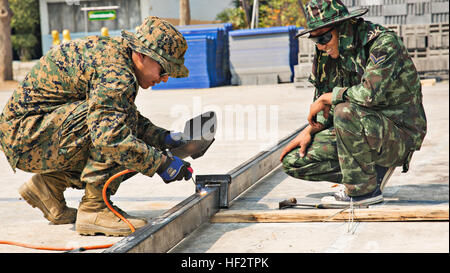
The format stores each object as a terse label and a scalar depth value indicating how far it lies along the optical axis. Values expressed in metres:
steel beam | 3.11
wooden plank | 3.72
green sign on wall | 29.70
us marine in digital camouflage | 3.55
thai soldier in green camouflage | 3.82
